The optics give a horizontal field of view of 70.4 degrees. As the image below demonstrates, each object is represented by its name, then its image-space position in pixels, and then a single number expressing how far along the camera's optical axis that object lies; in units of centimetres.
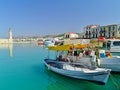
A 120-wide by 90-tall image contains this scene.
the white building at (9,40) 5960
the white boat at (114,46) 1455
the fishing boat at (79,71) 552
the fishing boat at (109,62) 718
